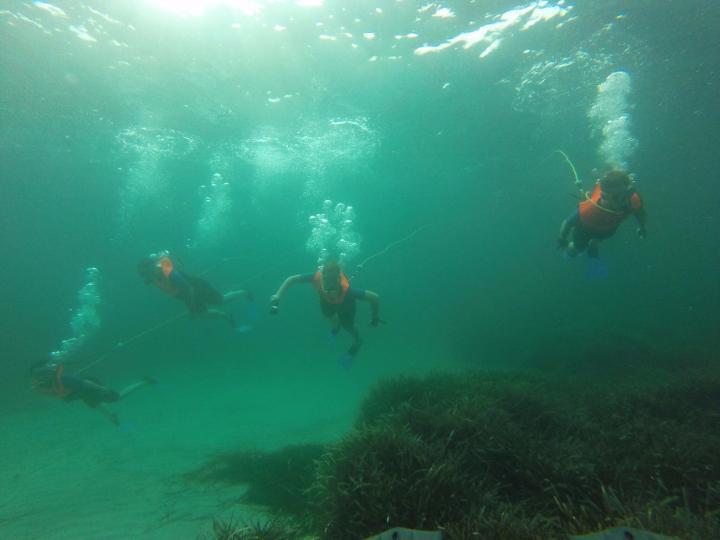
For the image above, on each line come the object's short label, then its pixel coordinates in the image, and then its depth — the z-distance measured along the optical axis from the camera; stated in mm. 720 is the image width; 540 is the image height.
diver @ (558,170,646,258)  7625
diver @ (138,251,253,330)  10375
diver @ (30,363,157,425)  9672
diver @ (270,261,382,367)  8320
